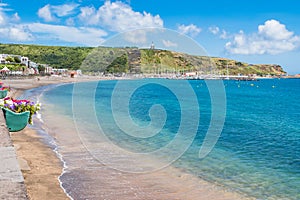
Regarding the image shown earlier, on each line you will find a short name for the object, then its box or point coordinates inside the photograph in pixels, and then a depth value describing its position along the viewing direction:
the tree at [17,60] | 85.32
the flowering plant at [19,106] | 9.45
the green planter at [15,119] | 9.16
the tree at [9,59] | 81.15
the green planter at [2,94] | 20.02
